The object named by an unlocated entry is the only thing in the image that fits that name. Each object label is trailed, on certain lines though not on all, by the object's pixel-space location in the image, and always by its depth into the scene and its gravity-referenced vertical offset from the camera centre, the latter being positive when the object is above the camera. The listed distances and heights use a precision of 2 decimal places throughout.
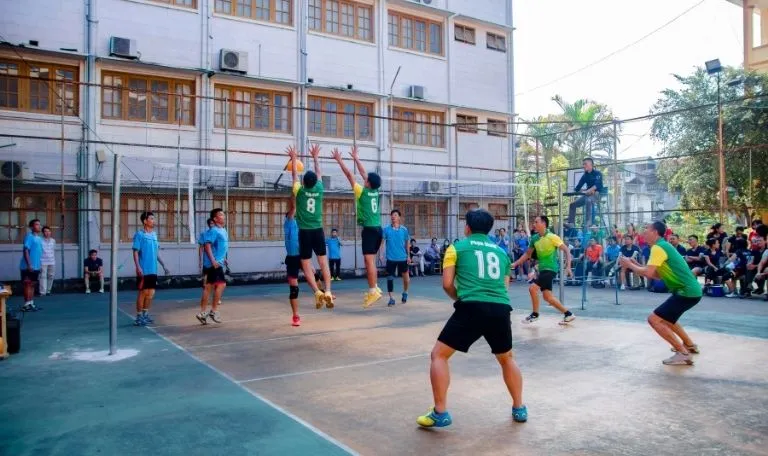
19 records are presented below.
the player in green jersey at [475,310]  4.65 -0.58
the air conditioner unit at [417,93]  23.00 +5.51
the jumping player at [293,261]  9.65 -0.39
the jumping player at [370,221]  9.77 +0.26
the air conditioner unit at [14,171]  15.27 +1.77
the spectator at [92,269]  16.17 -0.80
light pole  16.86 +3.00
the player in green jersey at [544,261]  9.82 -0.43
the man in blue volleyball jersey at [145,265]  10.02 -0.44
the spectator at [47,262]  14.30 -0.54
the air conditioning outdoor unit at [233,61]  18.70 +5.54
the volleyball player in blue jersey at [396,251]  12.98 -0.32
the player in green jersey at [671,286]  6.97 -0.60
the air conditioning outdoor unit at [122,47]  17.03 +5.45
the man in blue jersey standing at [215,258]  9.79 -0.34
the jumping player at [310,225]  9.12 +0.19
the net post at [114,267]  7.50 -0.35
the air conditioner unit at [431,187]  23.17 +1.90
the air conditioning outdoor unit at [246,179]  18.62 +1.82
